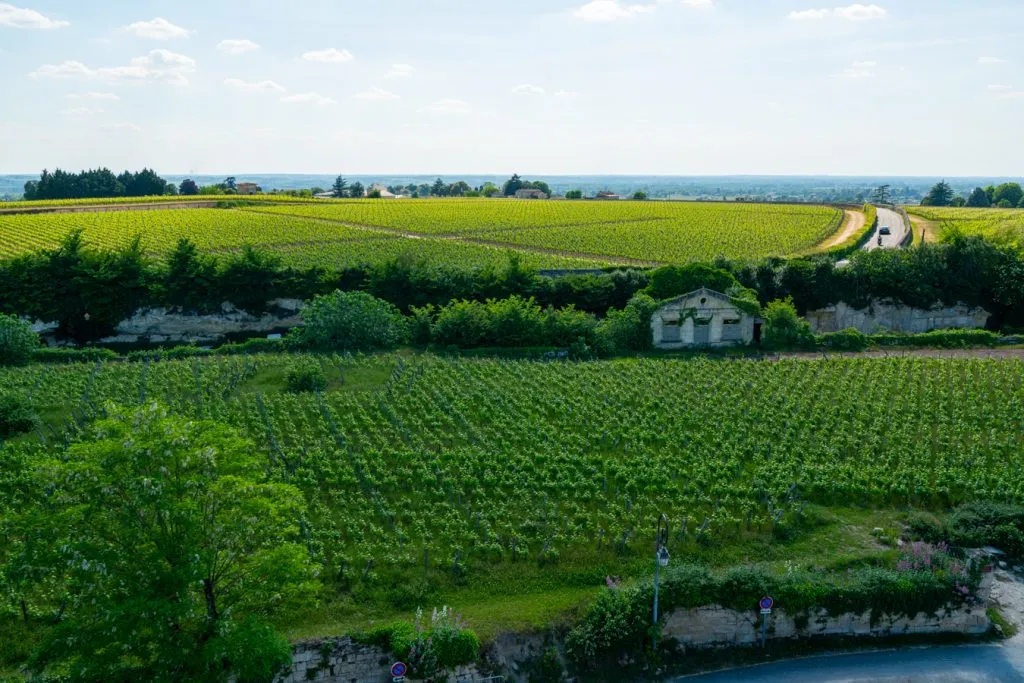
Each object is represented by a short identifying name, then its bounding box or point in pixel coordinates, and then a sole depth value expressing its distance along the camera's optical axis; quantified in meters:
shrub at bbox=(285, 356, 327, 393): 34.53
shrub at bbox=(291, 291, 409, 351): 41.88
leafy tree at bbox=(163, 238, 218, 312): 49.91
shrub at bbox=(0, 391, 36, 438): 28.69
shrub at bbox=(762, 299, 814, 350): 42.31
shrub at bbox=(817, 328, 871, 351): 42.12
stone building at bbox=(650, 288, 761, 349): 42.88
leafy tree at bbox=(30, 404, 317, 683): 14.02
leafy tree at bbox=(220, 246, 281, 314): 50.09
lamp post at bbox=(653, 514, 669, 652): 16.62
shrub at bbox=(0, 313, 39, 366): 39.50
